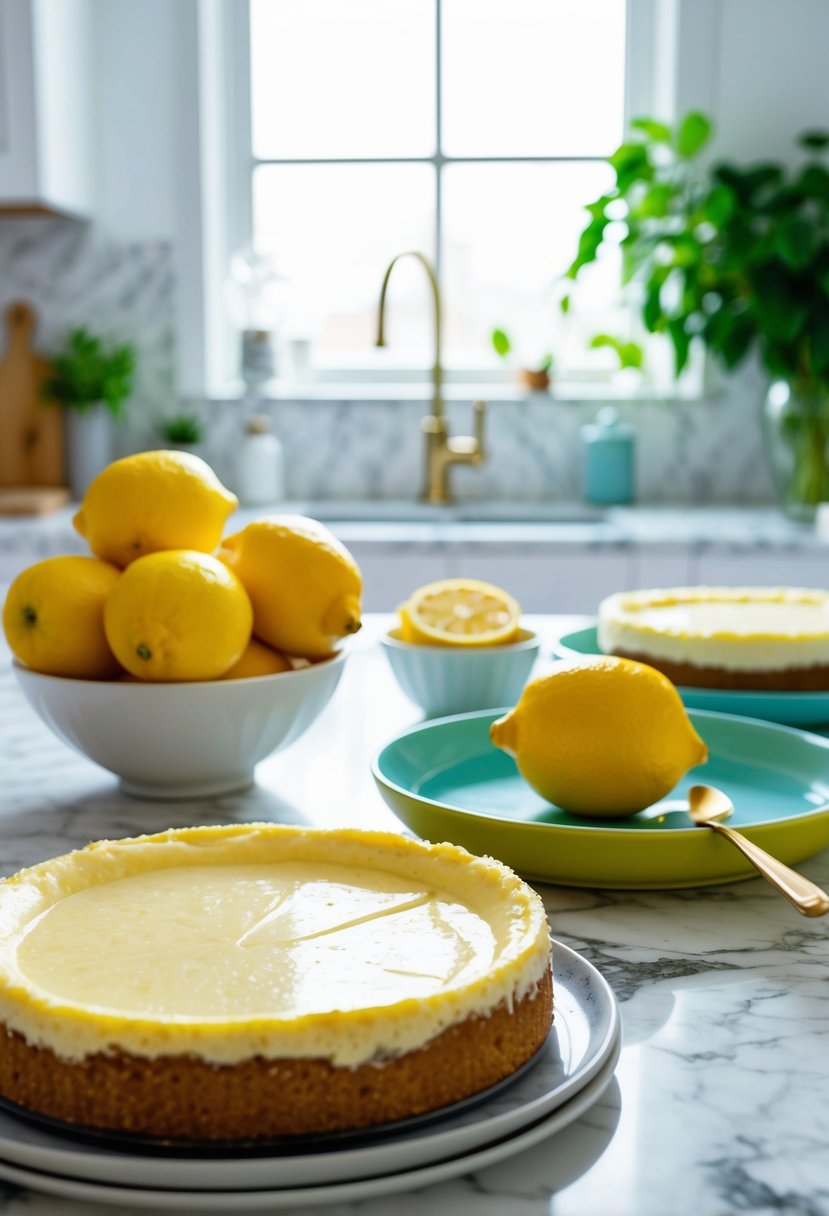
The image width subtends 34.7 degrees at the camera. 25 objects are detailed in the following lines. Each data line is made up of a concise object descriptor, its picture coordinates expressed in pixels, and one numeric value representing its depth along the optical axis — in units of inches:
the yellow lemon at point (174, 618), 35.9
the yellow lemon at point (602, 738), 33.6
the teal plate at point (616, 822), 31.0
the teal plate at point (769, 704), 45.3
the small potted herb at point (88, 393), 131.2
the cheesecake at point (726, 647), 48.2
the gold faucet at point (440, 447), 125.6
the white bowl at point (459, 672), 46.0
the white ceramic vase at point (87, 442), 133.4
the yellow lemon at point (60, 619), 37.3
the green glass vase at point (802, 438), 118.5
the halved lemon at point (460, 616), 46.8
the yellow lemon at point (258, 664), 38.4
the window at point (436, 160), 139.1
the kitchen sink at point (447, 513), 131.4
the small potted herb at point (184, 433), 135.0
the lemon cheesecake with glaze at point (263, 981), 19.3
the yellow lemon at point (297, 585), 38.5
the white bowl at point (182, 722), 37.0
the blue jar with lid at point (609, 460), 132.0
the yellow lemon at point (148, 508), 38.9
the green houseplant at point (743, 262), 118.5
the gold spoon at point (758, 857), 27.1
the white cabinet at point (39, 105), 115.4
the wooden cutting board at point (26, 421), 136.0
